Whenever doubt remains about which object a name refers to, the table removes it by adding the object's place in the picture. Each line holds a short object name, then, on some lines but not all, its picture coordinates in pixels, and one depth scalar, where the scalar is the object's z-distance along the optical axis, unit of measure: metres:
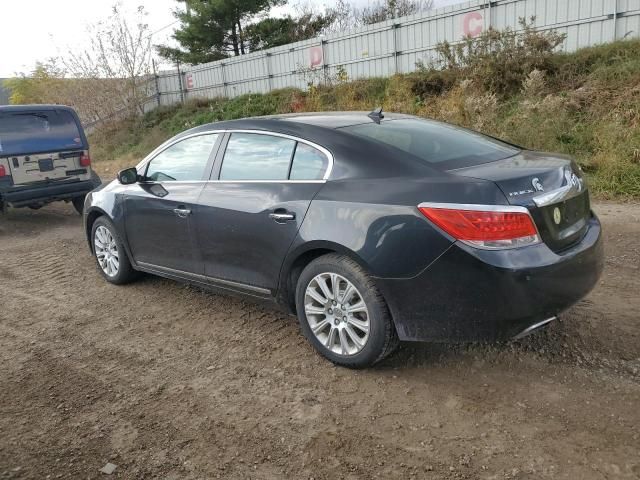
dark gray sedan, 2.88
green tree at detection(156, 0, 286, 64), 28.41
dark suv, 8.34
